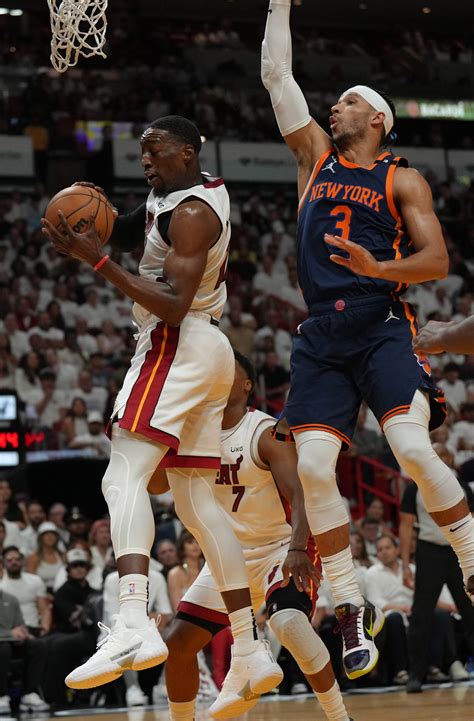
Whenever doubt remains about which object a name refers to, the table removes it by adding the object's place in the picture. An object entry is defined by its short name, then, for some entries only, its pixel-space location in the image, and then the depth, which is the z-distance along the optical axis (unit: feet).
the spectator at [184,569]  38.24
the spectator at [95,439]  49.85
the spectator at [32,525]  41.70
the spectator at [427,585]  35.32
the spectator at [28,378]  52.95
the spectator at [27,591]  37.93
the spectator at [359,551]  40.65
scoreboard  47.78
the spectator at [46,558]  40.45
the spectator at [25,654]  35.73
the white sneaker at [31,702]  35.73
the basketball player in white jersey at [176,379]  18.52
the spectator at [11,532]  41.24
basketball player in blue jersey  18.97
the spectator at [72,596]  37.45
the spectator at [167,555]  39.96
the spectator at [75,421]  50.39
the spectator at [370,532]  44.60
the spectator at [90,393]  52.70
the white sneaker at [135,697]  36.09
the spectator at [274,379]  57.16
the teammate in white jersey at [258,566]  20.93
